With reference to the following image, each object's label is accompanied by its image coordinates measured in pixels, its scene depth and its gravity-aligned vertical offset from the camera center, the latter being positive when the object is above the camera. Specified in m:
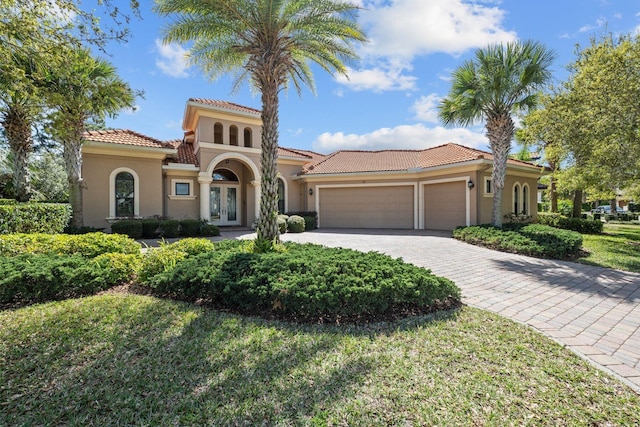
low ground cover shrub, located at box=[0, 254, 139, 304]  5.21 -1.25
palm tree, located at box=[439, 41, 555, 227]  13.07 +5.62
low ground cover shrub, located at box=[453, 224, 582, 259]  10.34 -1.18
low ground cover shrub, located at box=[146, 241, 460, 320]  4.70 -1.30
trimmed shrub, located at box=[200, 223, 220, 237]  15.48 -1.05
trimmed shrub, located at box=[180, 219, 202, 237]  15.30 -0.92
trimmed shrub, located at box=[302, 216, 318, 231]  19.08 -0.80
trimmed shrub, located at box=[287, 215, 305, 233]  17.58 -0.89
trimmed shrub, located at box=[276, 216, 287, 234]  16.56 -0.86
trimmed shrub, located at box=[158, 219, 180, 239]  14.59 -0.92
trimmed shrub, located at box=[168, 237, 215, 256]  7.60 -0.95
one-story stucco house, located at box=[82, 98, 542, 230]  15.09 +1.84
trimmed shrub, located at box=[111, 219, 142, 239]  13.66 -0.82
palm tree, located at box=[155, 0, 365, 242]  7.78 +5.17
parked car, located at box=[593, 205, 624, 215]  44.51 +0.03
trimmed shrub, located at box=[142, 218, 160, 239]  14.35 -0.86
